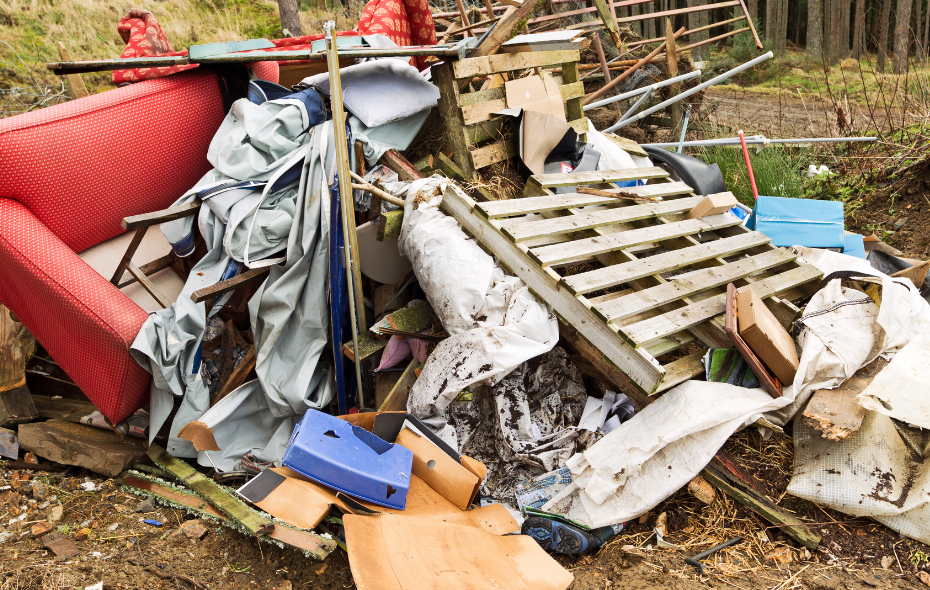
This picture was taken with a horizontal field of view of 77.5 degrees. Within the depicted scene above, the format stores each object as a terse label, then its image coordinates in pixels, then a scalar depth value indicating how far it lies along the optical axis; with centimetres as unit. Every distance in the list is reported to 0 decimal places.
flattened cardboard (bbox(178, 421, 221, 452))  250
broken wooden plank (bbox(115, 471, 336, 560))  183
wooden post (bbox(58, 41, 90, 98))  385
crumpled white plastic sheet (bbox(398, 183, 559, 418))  226
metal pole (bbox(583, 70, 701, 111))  427
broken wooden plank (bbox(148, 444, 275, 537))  195
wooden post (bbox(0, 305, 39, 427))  294
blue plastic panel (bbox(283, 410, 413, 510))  203
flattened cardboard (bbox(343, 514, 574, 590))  164
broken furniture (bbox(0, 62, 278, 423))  254
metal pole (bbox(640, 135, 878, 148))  409
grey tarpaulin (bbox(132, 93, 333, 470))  272
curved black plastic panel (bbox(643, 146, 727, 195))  372
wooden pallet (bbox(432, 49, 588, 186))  318
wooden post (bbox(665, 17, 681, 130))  515
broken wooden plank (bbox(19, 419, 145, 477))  267
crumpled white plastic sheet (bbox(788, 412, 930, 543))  197
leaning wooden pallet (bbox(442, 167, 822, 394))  222
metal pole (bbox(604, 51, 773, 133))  409
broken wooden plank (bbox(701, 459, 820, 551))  201
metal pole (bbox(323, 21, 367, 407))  244
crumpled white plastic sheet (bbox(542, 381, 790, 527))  209
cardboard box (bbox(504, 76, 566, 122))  332
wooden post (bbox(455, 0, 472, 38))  540
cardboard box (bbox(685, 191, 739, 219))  306
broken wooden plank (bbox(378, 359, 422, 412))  263
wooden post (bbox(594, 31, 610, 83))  579
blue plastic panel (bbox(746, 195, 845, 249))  348
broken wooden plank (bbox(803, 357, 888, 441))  204
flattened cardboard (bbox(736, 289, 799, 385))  222
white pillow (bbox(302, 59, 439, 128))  314
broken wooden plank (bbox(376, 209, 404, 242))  271
